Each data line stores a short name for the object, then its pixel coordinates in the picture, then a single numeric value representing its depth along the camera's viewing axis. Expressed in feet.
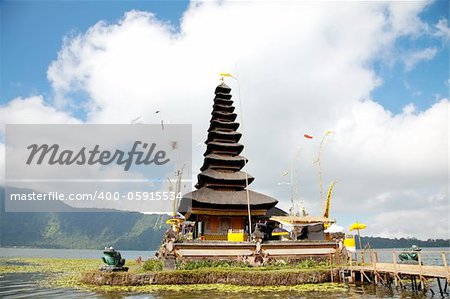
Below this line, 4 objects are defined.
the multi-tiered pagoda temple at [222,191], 106.93
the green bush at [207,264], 88.23
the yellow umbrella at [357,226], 95.76
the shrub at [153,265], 88.07
